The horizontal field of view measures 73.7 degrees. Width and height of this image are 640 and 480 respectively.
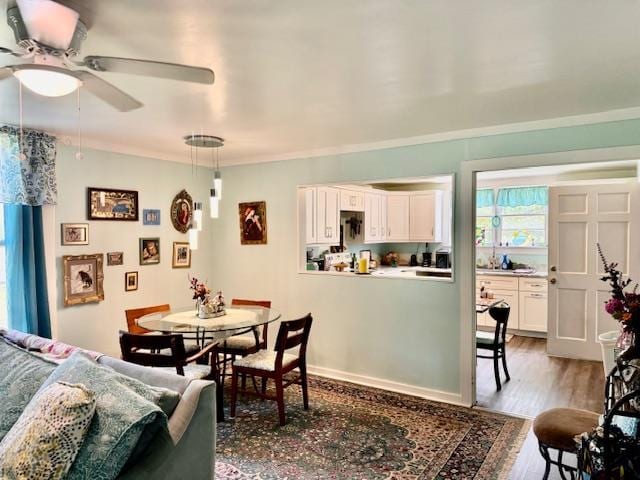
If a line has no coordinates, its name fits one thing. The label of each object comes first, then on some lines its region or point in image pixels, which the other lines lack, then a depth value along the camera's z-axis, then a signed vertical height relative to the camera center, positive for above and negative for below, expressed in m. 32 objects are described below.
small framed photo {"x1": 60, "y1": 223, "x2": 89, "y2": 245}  3.85 -0.02
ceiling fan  1.52 +0.68
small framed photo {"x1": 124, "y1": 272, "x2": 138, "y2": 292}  4.36 -0.50
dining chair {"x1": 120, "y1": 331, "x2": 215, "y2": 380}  2.89 -0.81
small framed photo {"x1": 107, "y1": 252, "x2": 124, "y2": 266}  4.20 -0.26
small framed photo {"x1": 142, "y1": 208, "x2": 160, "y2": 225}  4.53 +0.17
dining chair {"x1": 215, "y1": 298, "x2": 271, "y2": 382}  3.94 -1.05
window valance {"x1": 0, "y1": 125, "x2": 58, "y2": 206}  3.39 +0.52
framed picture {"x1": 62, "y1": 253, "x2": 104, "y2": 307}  3.85 -0.43
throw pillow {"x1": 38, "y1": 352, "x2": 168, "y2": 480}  1.49 -0.71
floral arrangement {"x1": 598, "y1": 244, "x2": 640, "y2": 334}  1.48 -0.27
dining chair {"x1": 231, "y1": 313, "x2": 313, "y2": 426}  3.22 -1.04
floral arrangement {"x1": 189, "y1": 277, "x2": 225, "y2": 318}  3.62 -0.61
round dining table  3.28 -0.73
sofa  1.62 -0.75
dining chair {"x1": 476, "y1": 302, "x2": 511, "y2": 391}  4.06 -1.02
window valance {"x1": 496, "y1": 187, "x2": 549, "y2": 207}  6.50 +0.56
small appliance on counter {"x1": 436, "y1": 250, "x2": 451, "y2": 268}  6.79 -0.43
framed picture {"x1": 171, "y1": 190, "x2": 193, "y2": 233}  4.84 +0.25
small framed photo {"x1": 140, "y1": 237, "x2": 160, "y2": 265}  4.51 -0.20
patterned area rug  2.65 -1.48
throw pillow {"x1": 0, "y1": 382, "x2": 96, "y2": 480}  1.46 -0.72
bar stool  2.10 -0.99
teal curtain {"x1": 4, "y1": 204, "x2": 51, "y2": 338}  3.49 -0.28
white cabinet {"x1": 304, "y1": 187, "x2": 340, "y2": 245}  4.91 +0.21
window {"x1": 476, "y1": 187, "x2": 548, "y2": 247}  6.55 +0.23
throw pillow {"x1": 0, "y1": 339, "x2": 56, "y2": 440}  1.92 -0.70
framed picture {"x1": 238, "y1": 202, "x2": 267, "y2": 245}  4.86 +0.11
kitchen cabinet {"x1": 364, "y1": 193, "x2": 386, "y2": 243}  6.33 +0.22
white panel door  4.82 -0.25
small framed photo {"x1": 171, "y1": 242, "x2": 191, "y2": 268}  4.86 -0.26
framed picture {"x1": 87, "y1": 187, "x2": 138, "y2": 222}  4.05 +0.28
